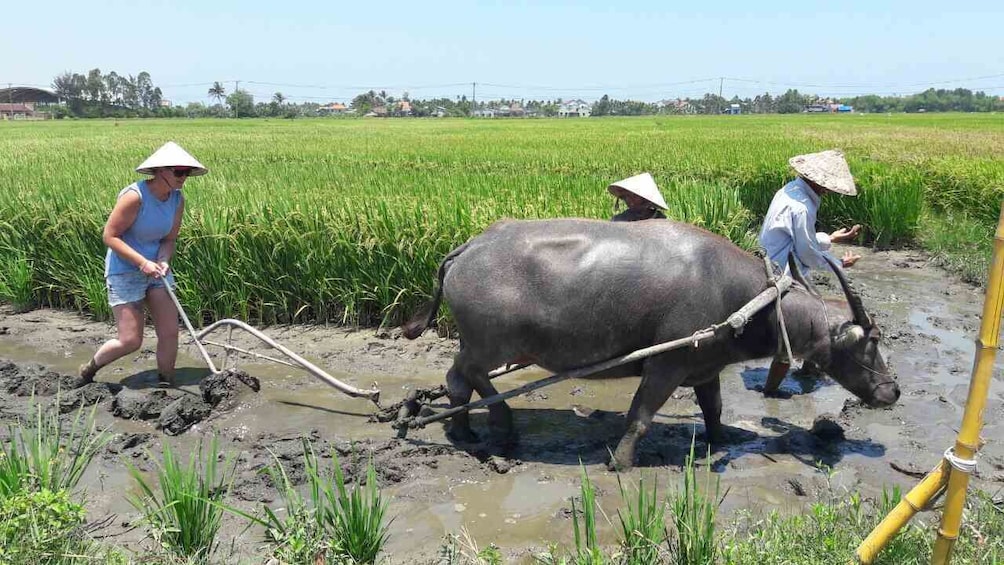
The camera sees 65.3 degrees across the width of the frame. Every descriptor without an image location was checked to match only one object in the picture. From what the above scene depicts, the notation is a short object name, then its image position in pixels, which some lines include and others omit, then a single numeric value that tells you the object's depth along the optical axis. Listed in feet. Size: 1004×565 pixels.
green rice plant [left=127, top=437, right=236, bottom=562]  9.17
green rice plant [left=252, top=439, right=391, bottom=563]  9.14
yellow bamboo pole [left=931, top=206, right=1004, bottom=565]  7.62
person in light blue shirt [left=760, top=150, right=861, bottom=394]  14.70
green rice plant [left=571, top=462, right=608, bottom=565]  8.59
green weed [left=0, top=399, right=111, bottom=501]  9.45
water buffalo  12.53
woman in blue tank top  15.08
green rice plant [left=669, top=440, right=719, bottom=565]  8.86
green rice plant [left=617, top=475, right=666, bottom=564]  8.83
